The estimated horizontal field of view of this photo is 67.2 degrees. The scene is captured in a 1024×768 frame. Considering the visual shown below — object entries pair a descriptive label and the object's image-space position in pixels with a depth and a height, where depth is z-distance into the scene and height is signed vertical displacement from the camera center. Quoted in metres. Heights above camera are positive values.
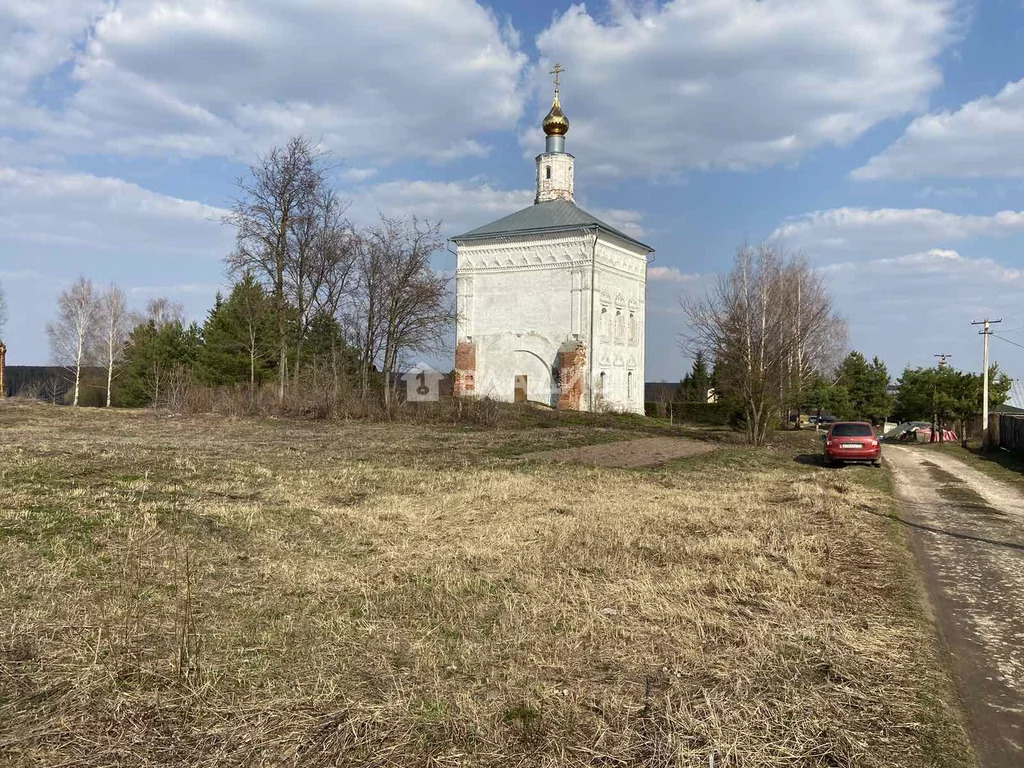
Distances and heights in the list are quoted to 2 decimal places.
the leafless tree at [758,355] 26.50 +1.97
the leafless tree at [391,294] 34.41 +4.66
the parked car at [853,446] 21.22 -0.85
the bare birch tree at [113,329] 50.97 +3.90
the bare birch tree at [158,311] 70.12 +7.19
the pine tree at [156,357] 42.62 +1.82
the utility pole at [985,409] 32.22 +0.48
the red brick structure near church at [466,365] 41.25 +1.91
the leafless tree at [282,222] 30.44 +6.84
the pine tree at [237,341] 33.91 +2.49
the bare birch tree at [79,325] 49.00 +3.96
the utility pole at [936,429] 37.34 -0.56
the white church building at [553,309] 39.09 +4.99
